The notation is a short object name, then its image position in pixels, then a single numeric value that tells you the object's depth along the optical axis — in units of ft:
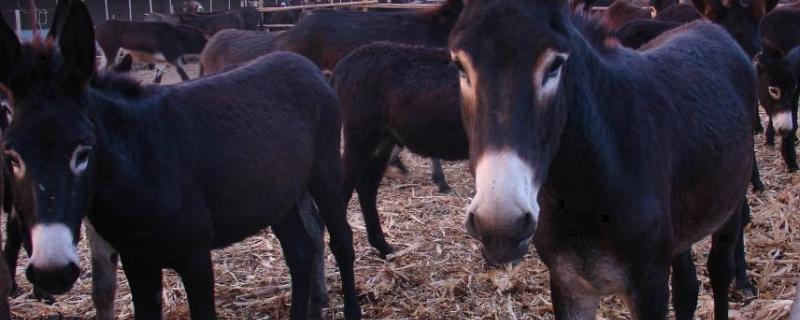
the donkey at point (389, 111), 15.75
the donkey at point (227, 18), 65.51
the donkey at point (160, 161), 7.30
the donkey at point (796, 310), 4.85
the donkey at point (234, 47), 24.72
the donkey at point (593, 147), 5.41
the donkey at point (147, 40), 47.50
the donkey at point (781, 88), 20.94
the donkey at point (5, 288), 8.90
